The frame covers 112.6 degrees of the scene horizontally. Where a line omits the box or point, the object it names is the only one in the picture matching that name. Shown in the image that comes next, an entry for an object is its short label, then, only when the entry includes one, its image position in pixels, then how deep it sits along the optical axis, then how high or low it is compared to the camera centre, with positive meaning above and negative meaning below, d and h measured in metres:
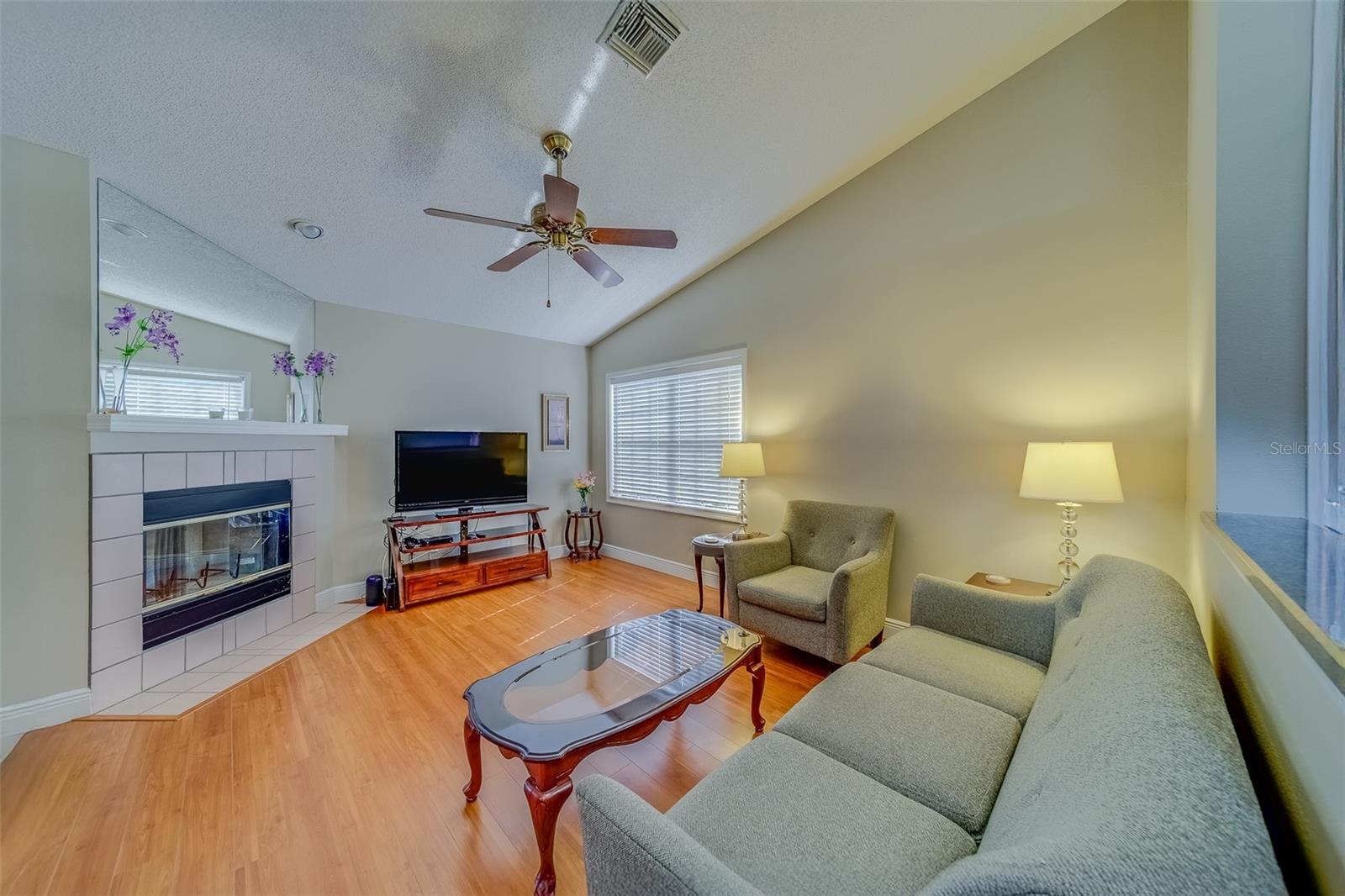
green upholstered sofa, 0.46 -0.66
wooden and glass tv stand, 3.55 -1.01
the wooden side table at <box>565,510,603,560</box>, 4.90 -1.01
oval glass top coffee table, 1.31 -0.94
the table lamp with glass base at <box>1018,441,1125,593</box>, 1.90 -0.11
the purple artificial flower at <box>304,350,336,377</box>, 3.27 +0.59
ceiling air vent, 1.76 +1.70
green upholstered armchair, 2.36 -0.80
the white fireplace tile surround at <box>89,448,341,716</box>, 2.17 -0.97
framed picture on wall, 4.86 +0.25
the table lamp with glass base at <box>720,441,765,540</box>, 3.27 -0.11
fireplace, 2.43 -0.69
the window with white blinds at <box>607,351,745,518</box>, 3.90 +0.14
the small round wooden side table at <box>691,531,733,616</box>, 3.20 -0.73
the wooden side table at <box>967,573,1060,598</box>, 2.16 -0.69
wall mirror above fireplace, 2.26 +0.76
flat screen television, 3.76 -0.22
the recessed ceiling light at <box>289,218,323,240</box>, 2.61 +1.27
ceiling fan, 2.00 +1.08
